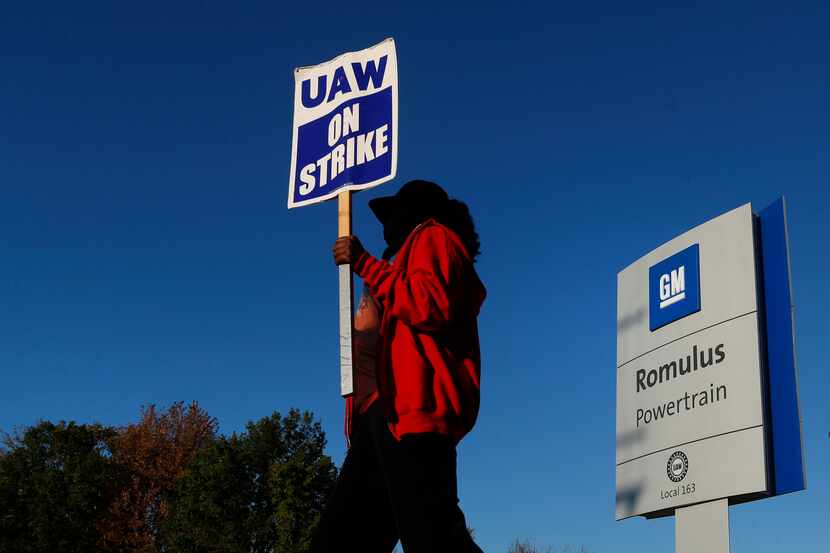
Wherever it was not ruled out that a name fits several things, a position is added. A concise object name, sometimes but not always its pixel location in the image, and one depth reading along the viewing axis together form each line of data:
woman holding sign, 3.01
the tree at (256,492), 36.38
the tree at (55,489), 38.97
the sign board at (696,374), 10.84
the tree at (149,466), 40.56
